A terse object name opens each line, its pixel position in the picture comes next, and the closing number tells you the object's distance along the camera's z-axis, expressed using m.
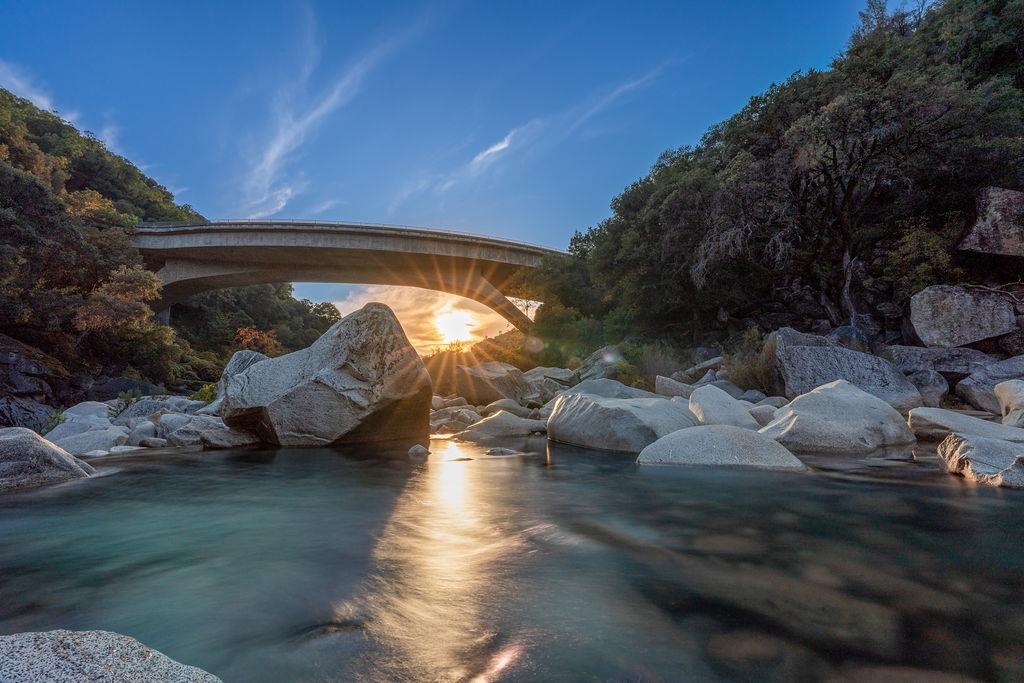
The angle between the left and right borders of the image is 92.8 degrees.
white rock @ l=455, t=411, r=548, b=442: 8.34
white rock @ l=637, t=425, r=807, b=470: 4.56
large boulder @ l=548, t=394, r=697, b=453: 5.95
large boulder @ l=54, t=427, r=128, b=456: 6.91
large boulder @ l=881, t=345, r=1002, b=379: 10.00
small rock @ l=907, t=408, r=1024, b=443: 5.04
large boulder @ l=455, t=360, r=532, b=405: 13.40
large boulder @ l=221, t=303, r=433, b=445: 6.86
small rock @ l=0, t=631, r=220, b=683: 1.22
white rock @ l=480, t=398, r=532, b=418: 10.74
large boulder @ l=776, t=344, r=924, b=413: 8.33
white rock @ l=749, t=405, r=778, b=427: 6.82
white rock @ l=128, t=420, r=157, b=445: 7.54
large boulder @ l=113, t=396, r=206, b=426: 10.80
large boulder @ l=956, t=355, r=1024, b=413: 8.56
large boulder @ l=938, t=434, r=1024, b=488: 3.70
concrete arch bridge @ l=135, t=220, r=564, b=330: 32.00
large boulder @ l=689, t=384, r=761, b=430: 6.27
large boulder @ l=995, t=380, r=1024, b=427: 5.77
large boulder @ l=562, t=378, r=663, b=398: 8.90
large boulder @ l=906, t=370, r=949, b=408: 9.04
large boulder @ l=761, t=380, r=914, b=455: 5.40
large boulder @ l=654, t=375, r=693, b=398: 9.77
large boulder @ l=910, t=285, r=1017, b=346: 10.91
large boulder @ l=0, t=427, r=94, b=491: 4.17
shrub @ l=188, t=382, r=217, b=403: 12.99
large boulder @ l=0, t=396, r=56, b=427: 13.17
